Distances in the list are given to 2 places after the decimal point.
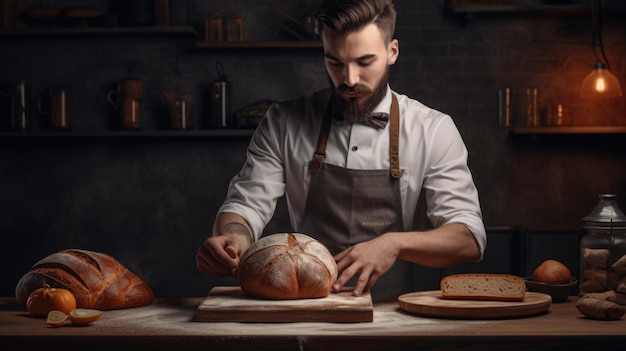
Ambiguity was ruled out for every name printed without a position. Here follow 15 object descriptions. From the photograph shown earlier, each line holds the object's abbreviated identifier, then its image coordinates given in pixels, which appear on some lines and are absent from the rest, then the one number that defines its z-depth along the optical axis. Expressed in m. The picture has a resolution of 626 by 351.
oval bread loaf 1.79
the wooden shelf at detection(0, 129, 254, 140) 4.29
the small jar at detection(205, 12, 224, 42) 4.34
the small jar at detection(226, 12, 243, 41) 4.32
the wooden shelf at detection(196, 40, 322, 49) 4.26
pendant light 4.10
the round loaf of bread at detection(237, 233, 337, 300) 1.77
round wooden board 1.67
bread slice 1.77
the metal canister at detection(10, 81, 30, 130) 4.34
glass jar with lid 1.85
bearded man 2.24
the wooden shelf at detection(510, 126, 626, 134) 4.21
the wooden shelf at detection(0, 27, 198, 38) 4.27
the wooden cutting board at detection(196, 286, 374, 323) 1.65
